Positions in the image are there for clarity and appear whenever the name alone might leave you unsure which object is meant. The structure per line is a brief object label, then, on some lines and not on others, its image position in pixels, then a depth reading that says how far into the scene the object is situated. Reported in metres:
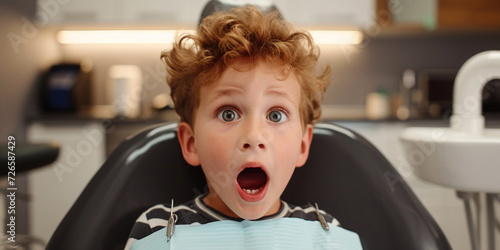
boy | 0.63
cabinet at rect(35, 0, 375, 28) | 2.60
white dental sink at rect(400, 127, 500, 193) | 0.75
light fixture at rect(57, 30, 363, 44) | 2.79
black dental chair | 0.74
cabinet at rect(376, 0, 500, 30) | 2.63
